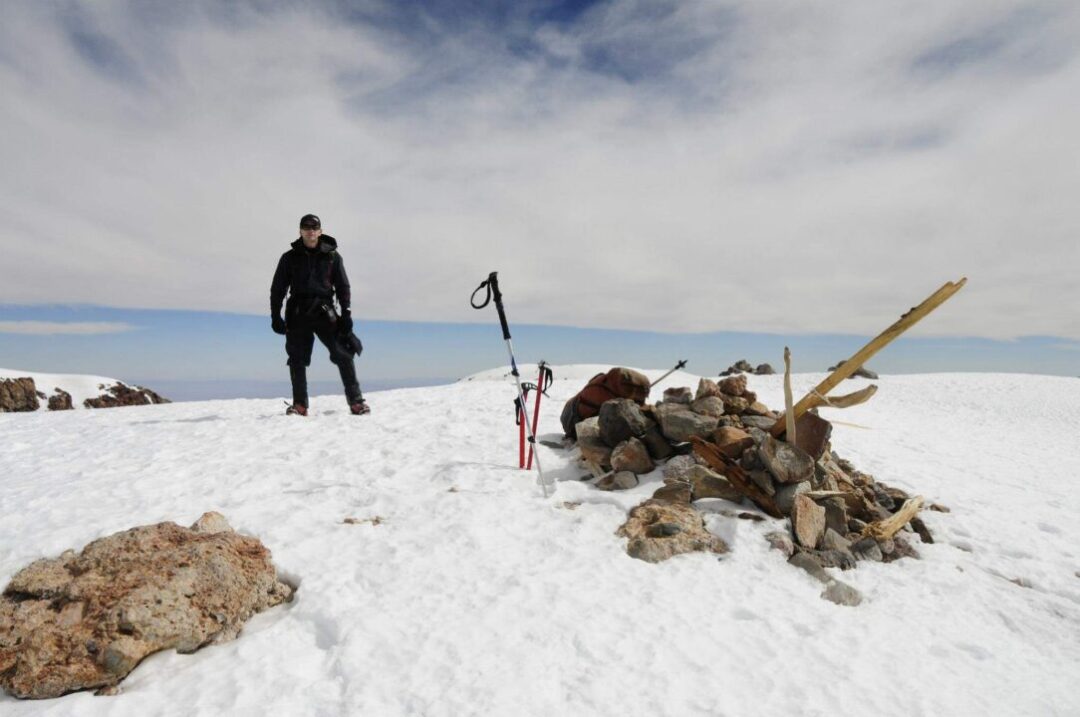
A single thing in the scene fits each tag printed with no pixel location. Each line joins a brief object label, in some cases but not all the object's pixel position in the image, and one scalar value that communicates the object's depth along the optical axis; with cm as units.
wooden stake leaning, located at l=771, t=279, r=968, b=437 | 579
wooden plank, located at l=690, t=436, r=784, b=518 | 644
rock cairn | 590
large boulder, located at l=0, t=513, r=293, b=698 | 373
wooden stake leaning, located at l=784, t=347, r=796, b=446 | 647
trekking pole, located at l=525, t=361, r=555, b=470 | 792
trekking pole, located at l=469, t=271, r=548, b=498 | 759
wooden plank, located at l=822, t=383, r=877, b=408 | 638
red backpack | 895
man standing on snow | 1083
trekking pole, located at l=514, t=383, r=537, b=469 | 781
